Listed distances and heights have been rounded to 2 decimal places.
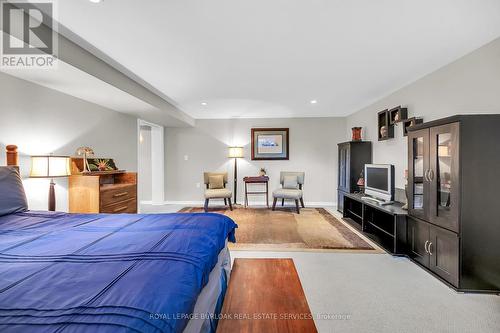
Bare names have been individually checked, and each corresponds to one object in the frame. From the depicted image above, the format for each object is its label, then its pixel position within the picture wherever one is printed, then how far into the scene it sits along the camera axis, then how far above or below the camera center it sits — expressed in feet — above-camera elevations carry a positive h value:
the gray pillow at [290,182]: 16.87 -1.33
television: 10.64 -0.85
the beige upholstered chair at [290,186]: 15.66 -1.63
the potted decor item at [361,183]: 13.89 -1.14
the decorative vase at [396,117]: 11.15 +2.49
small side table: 17.10 -1.20
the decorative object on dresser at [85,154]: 10.04 +0.49
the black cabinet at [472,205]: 6.36 -1.17
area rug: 9.88 -3.57
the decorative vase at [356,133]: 15.19 +2.22
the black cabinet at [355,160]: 14.71 +0.35
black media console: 8.89 -2.88
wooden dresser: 9.37 -1.31
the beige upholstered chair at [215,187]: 15.85 -1.72
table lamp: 7.57 -0.14
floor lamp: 17.65 +1.03
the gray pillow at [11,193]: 5.94 -0.81
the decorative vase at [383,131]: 12.28 +1.94
